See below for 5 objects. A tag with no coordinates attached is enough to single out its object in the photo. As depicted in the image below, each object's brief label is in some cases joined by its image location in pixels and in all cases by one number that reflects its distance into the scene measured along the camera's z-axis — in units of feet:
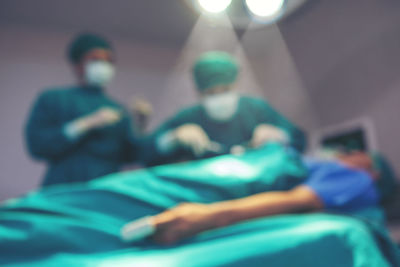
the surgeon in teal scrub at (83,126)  3.97
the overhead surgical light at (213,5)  4.34
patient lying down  1.87
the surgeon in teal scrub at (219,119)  3.64
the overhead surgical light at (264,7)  4.43
